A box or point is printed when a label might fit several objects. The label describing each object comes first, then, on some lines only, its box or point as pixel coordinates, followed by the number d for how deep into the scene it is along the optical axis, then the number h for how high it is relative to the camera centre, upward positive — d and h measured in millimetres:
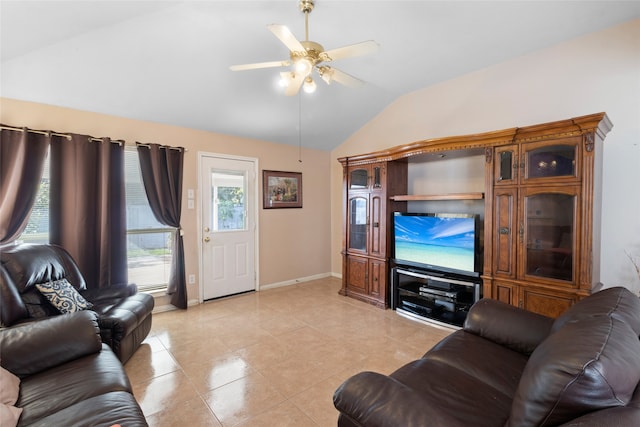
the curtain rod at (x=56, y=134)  2812 +752
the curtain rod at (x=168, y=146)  3505 +746
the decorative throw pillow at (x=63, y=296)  2309 -712
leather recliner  2127 -731
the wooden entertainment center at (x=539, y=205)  2438 +6
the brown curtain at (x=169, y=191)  3566 +195
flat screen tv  3152 -415
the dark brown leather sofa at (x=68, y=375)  1275 -893
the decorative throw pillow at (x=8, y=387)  1349 -857
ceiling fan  1846 +1002
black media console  3250 -1034
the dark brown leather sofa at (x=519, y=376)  843 -732
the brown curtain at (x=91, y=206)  3068 +11
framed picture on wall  4730 +284
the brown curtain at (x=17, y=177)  2781 +289
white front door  4152 -270
